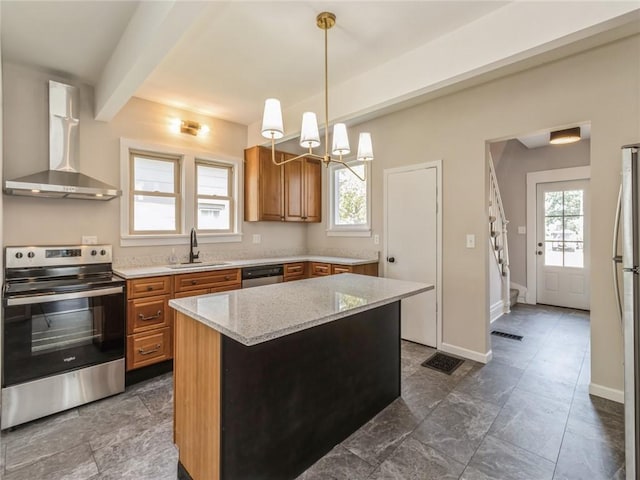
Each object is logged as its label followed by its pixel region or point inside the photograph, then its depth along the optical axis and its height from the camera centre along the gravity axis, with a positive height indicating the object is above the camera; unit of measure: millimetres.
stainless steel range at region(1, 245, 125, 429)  2127 -722
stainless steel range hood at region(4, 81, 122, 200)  2643 +776
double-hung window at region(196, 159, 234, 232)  3987 +556
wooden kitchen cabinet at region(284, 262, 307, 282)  4027 -437
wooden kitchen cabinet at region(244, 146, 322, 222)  4148 +700
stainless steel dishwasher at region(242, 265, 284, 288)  3587 -447
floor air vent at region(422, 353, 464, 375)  2951 -1247
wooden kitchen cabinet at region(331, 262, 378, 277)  3771 -382
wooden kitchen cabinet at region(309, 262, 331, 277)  3994 -409
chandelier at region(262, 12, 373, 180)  2002 +747
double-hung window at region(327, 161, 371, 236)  4152 +528
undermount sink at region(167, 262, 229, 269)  3352 -301
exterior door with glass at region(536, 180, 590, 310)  4770 -101
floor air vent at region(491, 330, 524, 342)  3690 -1194
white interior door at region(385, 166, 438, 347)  3475 -25
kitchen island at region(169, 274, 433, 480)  1392 -739
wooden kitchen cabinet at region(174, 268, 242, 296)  3018 -440
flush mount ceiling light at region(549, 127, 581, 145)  3875 +1303
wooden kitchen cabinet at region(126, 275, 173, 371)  2707 -757
